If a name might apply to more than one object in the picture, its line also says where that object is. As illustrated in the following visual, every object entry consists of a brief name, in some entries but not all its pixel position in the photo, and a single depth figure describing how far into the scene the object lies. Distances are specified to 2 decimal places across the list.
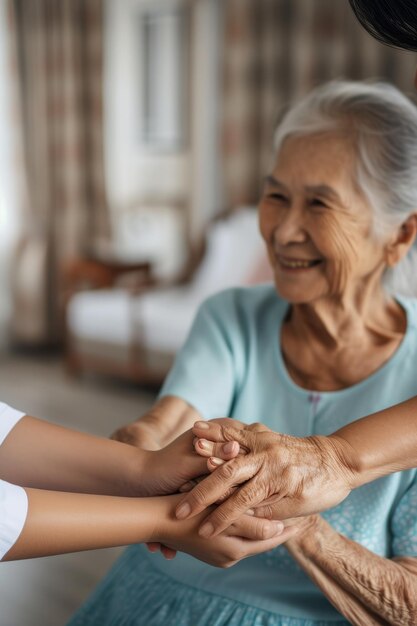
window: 5.16
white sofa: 4.26
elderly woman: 1.24
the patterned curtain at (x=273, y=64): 4.38
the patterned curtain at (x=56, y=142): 5.34
